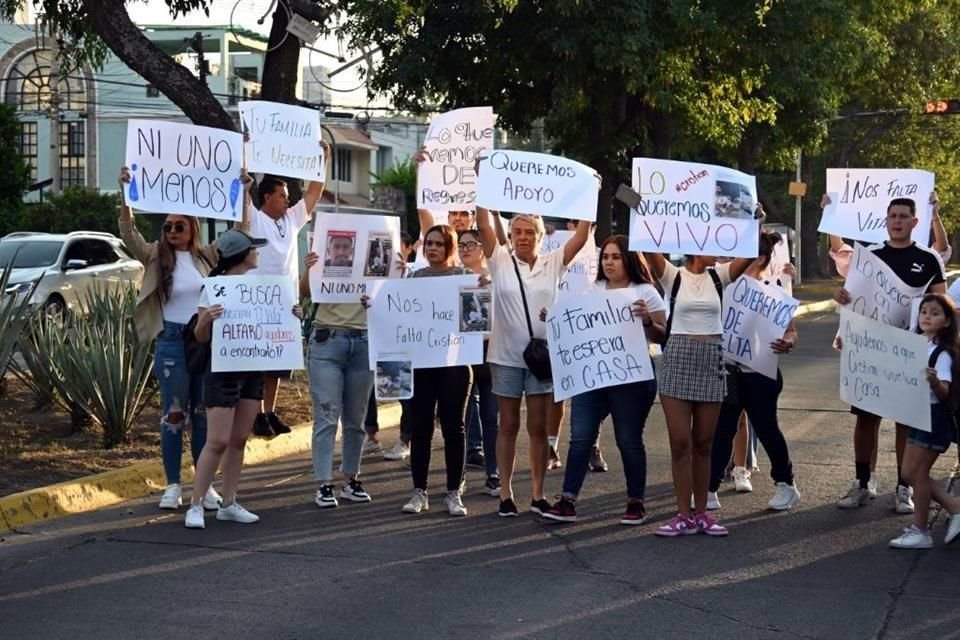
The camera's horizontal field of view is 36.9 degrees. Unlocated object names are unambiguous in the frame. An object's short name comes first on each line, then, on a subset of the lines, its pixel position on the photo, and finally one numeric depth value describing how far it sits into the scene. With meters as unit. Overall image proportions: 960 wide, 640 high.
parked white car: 23.07
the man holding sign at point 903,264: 8.75
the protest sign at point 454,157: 10.47
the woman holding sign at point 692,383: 8.22
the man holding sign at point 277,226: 9.08
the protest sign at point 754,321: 9.01
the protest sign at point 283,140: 9.45
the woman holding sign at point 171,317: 8.70
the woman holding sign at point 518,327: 8.73
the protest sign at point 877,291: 8.76
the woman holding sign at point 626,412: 8.51
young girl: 7.95
